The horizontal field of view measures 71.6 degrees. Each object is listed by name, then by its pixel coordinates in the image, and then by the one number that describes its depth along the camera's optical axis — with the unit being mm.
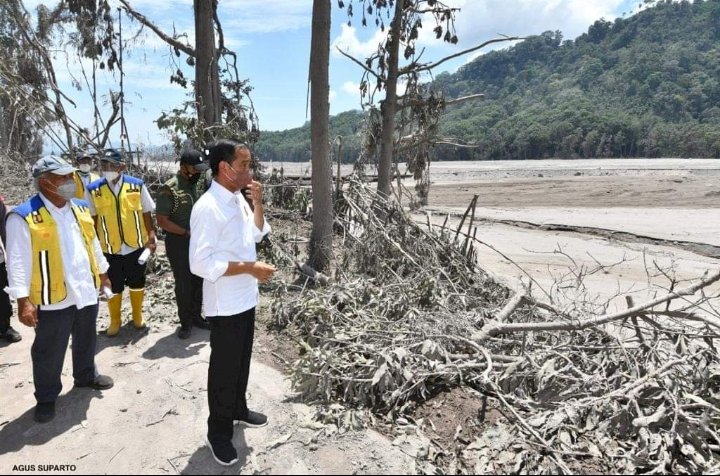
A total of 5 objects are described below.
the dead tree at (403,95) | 8594
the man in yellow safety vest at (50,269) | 3045
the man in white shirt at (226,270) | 2578
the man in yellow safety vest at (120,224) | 4375
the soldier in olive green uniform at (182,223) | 4449
